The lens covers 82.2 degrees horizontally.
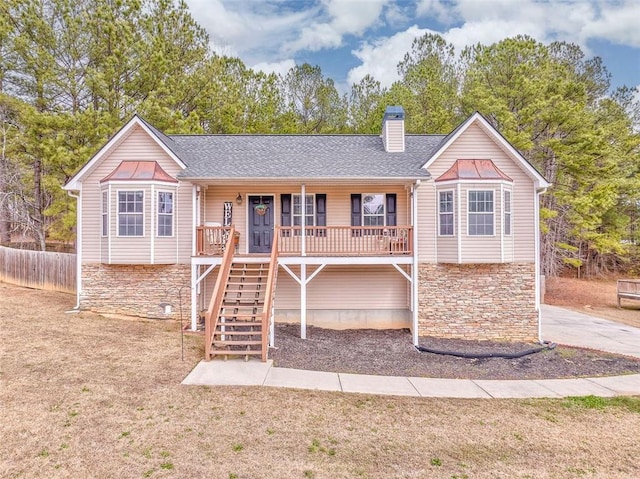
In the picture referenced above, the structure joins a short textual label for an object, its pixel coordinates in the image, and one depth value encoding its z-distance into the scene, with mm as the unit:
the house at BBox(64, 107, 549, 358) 11758
